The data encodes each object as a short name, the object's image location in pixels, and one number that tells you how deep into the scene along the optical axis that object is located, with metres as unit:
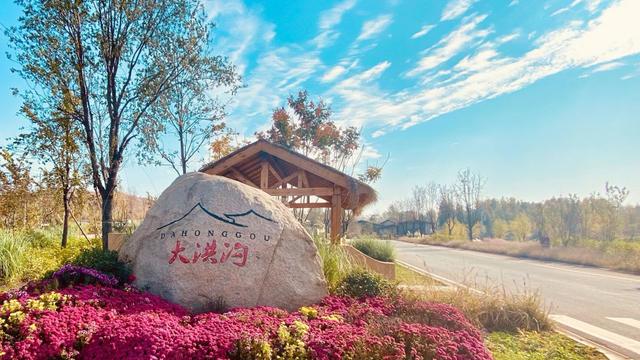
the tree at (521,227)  45.62
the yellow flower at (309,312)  4.51
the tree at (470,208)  41.88
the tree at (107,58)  11.20
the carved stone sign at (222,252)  5.12
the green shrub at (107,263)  5.45
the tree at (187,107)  14.75
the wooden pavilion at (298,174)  10.54
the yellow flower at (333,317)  4.28
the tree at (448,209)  49.30
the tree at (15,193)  13.20
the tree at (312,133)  24.83
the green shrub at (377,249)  12.77
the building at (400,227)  61.16
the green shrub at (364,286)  6.12
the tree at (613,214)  26.27
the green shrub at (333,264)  6.60
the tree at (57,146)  11.52
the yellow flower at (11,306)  3.62
